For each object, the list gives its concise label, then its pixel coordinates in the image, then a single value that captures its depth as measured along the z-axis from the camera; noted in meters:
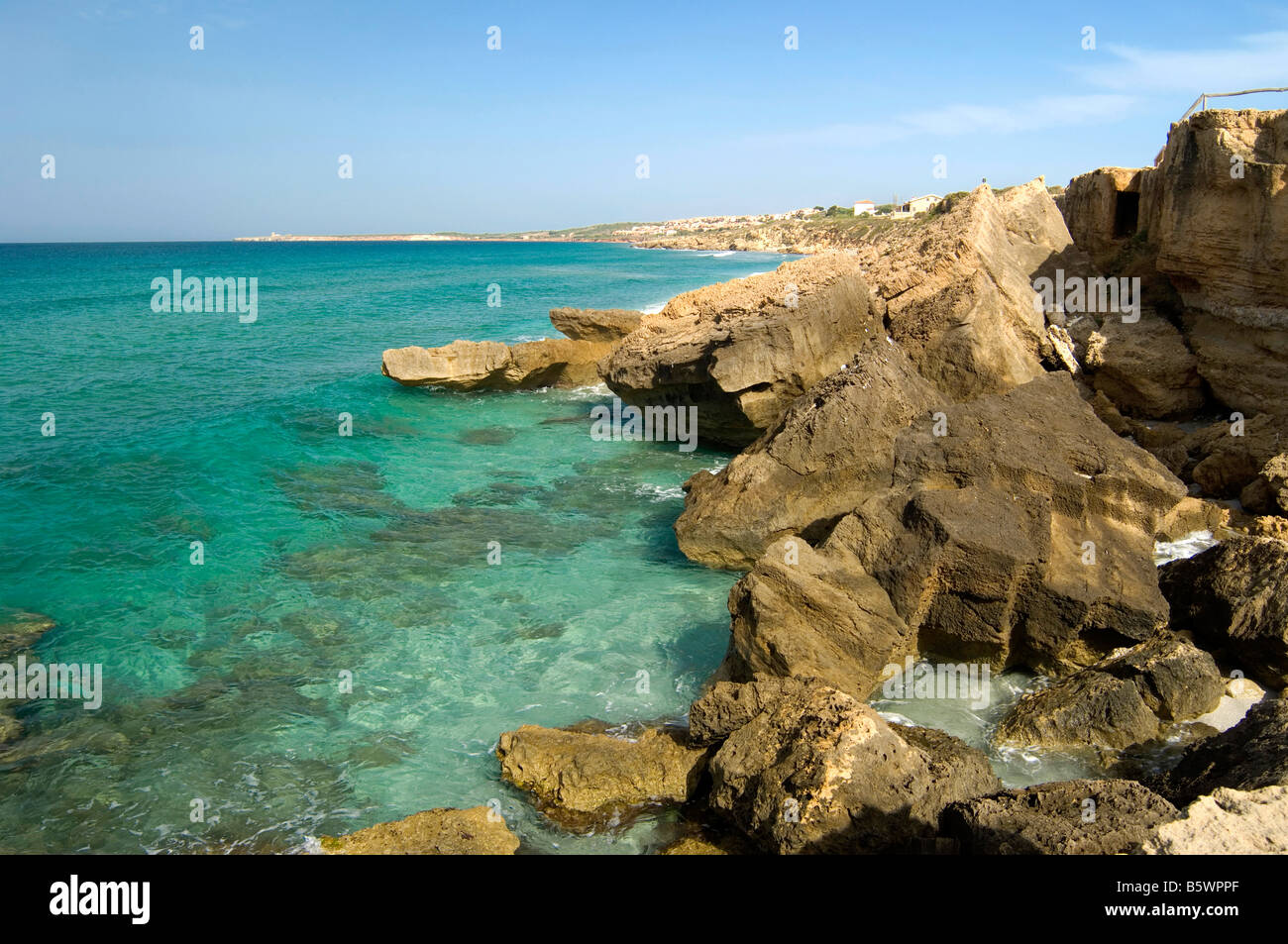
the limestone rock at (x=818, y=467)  10.95
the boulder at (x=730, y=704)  6.93
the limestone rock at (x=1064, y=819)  4.74
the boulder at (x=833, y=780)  5.62
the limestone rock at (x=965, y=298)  13.11
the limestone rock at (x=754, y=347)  14.62
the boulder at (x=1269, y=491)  11.33
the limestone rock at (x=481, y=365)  22.62
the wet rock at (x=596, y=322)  23.75
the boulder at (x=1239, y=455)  12.45
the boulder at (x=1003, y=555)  8.30
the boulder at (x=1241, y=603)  7.98
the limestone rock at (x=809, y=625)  7.78
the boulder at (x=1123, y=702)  7.36
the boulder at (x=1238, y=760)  5.38
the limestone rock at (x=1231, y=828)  4.33
